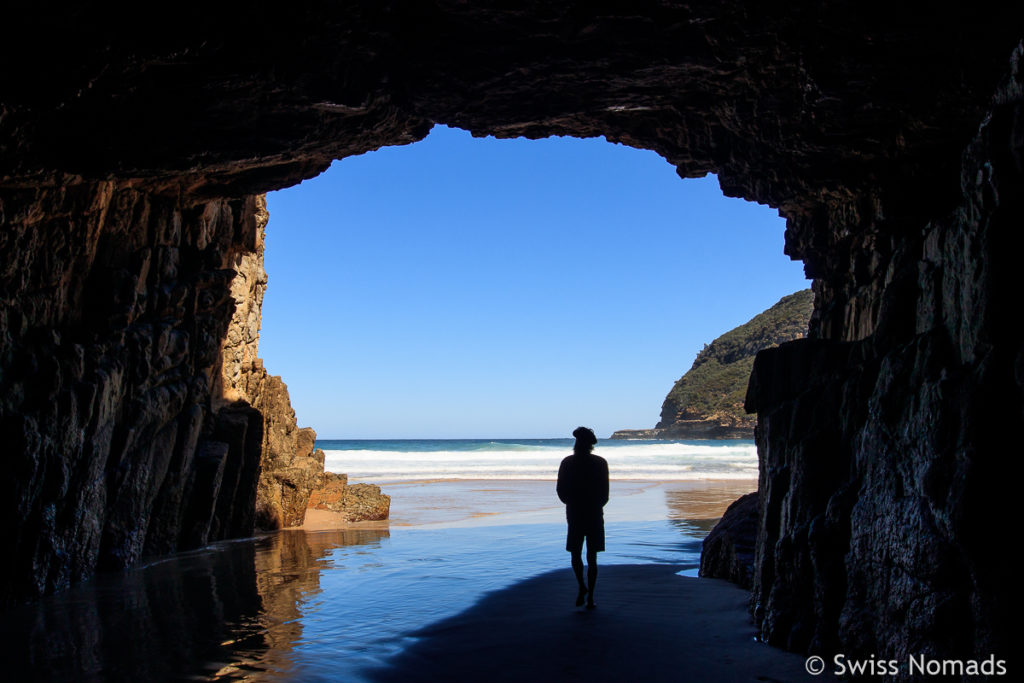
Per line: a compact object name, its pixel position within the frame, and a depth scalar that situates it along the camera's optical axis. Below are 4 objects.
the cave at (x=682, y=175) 4.32
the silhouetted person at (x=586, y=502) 7.37
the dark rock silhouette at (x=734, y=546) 8.80
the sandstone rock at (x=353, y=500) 16.65
